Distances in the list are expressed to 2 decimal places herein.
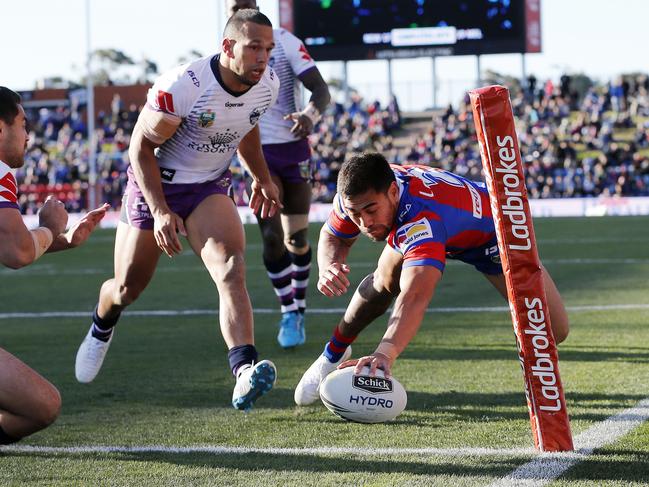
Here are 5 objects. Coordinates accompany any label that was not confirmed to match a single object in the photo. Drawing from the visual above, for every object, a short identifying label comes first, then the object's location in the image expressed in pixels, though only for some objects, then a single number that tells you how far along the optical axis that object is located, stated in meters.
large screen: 74.44
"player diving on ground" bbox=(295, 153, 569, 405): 9.70
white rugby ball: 8.90
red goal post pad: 9.35
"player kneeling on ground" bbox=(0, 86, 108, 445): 9.87
